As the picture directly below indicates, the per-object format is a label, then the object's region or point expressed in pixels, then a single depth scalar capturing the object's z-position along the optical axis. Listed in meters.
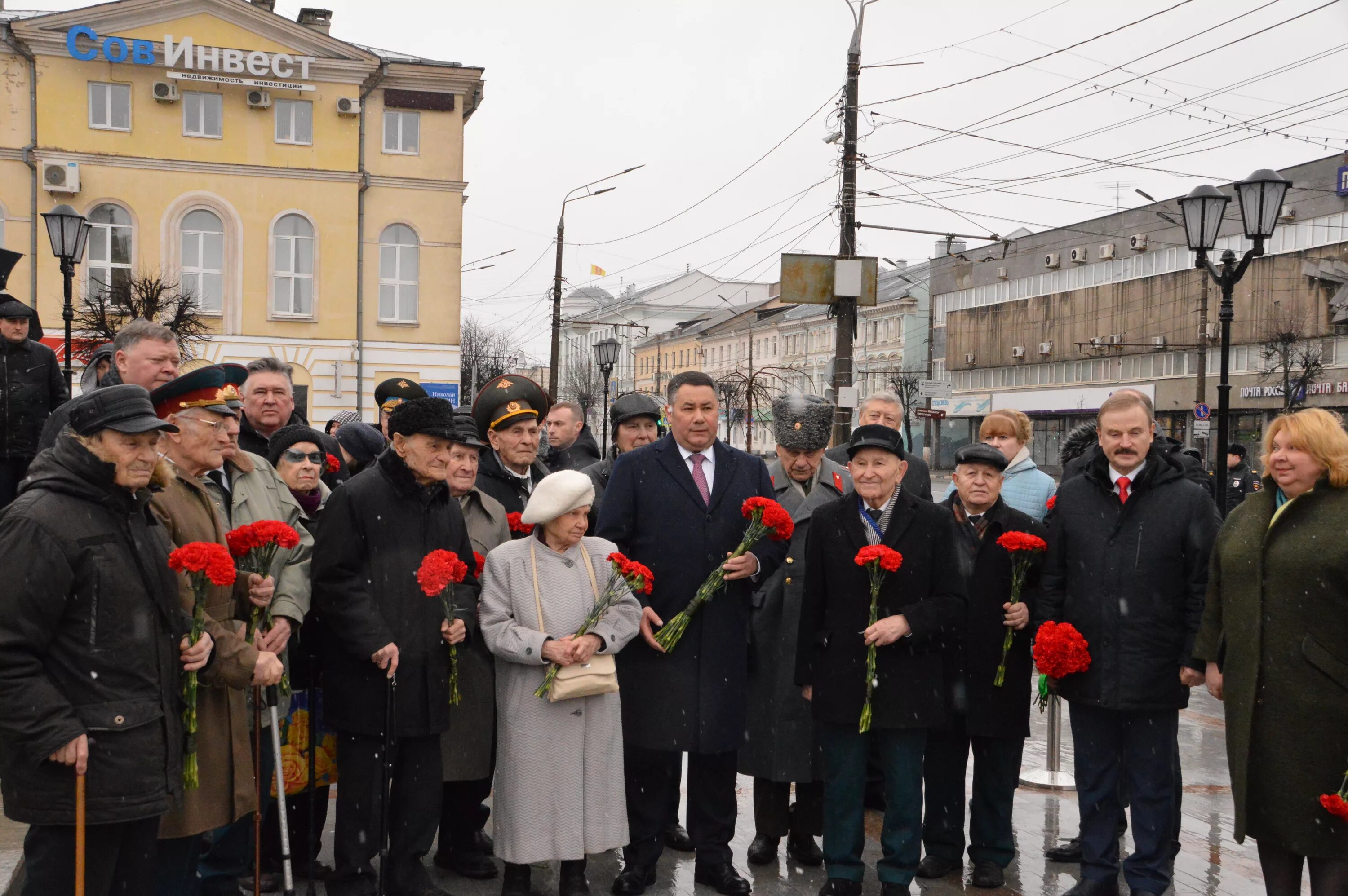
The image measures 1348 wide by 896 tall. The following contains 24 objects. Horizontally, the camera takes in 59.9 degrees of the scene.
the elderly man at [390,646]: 4.83
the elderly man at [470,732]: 5.32
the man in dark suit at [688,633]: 5.30
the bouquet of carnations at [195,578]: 3.87
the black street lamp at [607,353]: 29.28
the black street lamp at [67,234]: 15.31
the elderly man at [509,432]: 6.10
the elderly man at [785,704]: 5.67
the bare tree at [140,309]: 23.55
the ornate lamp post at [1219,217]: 11.49
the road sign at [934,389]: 28.94
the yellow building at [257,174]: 30.38
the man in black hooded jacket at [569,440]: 8.15
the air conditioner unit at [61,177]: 30.14
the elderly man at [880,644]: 5.07
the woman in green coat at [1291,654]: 4.39
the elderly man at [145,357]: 5.26
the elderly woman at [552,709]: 4.95
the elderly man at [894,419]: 6.41
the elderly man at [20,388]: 7.29
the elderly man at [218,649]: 4.12
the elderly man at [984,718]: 5.57
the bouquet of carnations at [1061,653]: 5.20
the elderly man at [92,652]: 3.37
